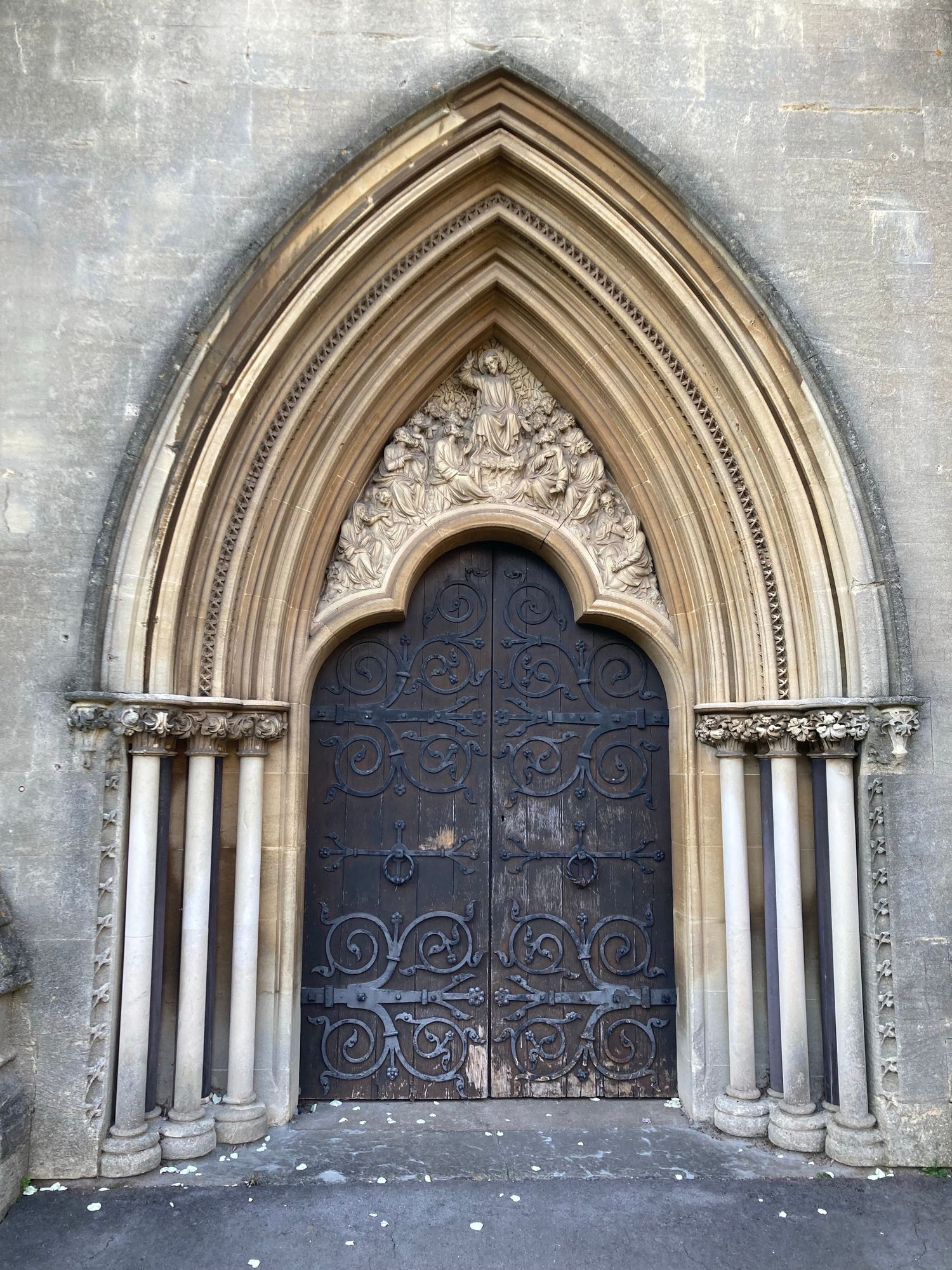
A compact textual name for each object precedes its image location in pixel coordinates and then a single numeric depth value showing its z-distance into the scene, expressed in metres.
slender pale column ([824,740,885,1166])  3.96
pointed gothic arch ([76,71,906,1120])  4.20
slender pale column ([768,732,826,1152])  4.09
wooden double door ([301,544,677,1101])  4.72
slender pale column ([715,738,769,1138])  4.26
